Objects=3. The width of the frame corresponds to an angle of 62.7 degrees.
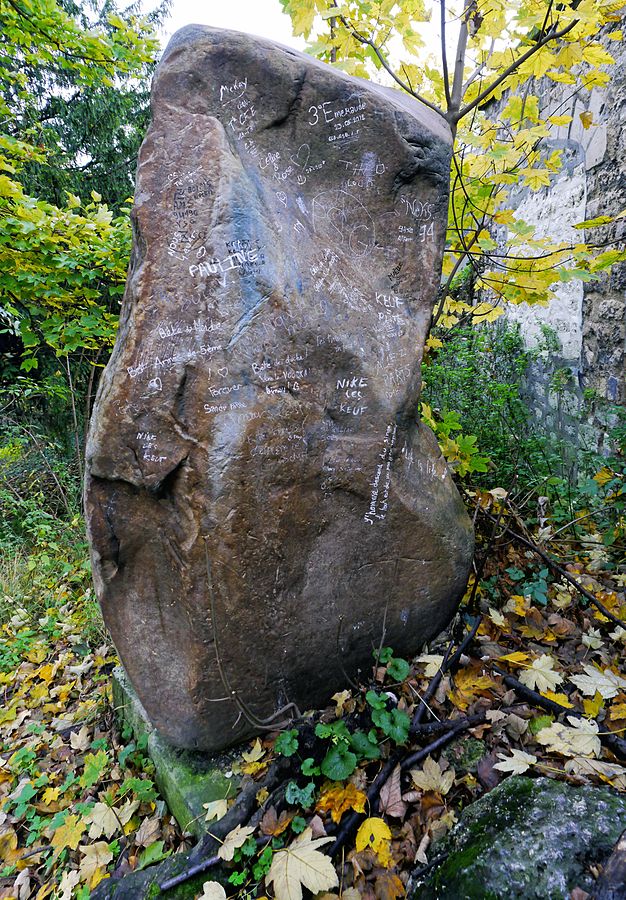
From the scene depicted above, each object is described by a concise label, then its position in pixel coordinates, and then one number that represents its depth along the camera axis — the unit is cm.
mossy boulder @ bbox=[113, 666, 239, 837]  186
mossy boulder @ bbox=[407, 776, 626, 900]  122
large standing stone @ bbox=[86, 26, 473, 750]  177
